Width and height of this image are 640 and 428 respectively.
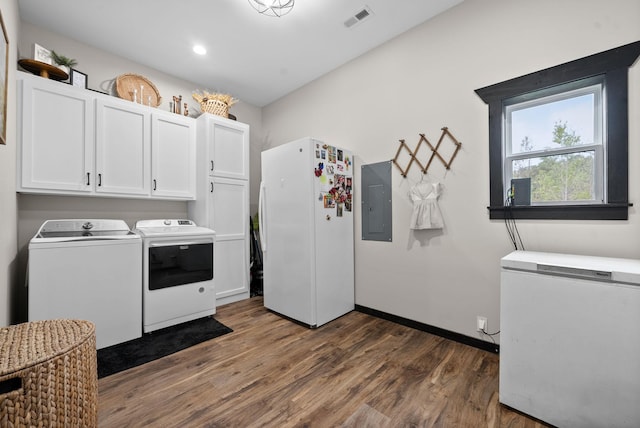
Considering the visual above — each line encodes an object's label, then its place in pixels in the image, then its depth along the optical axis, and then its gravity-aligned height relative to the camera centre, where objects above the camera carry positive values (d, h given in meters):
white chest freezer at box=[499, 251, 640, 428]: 1.23 -0.61
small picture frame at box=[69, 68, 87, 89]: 2.52 +1.28
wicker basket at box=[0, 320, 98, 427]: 0.82 -0.52
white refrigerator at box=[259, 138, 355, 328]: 2.59 -0.15
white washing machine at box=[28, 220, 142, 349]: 1.99 -0.49
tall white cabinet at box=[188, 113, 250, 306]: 3.20 +0.21
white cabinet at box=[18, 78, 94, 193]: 2.22 +0.67
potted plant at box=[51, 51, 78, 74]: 2.45 +1.40
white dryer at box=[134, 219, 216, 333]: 2.48 -0.56
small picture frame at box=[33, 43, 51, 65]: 2.36 +1.42
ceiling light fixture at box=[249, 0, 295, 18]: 2.20 +1.74
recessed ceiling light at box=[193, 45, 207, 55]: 2.85 +1.75
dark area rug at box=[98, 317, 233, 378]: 2.00 -1.08
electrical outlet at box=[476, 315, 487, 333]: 2.13 -0.85
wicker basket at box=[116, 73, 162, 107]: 2.91 +1.40
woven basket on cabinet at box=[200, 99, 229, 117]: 3.28 +1.32
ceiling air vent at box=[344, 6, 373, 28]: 2.36 +1.76
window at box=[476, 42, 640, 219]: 1.65 +0.55
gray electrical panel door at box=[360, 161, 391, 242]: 2.77 +0.15
